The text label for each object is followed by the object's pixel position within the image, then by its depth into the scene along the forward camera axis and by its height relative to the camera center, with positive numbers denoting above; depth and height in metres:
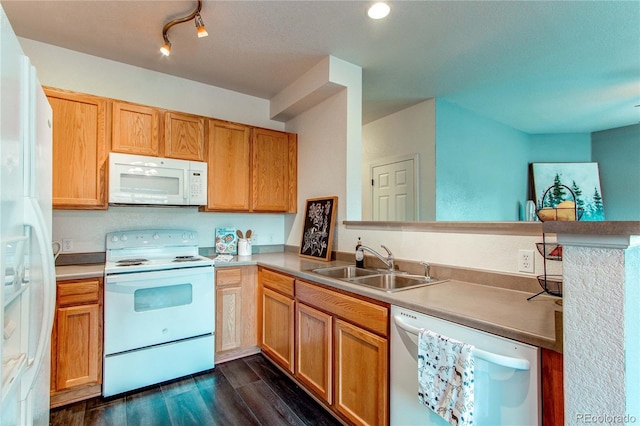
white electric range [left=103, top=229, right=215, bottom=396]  2.15 -0.73
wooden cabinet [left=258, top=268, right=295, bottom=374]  2.34 -0.81
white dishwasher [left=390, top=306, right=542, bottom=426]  1.05 -0.58
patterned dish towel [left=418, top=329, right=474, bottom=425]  1.12 -0.62
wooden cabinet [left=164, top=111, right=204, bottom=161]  2.69 +0.71
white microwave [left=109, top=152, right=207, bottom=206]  2.39 +0.29
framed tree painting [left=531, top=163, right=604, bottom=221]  4.61 +0.56
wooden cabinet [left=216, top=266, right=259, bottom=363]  2.63 -0.83
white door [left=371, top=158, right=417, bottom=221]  3.77 +0.34
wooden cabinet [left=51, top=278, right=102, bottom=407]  2.01 -0.83
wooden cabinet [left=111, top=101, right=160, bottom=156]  2.47 +0.71
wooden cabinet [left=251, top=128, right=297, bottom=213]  3.19 +0.49
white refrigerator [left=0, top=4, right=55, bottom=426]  0.83 -0.08
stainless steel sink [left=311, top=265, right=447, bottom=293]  2.04 -0.42
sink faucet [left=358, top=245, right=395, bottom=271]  2.25 -0.30
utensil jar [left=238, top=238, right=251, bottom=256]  3.17 -0.31
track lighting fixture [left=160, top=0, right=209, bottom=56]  1.96 +1.32
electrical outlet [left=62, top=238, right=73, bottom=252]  2.50 -0.22
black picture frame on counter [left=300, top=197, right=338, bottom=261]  2.88 -0.11
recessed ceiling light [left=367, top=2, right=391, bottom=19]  2.00 +1.36
